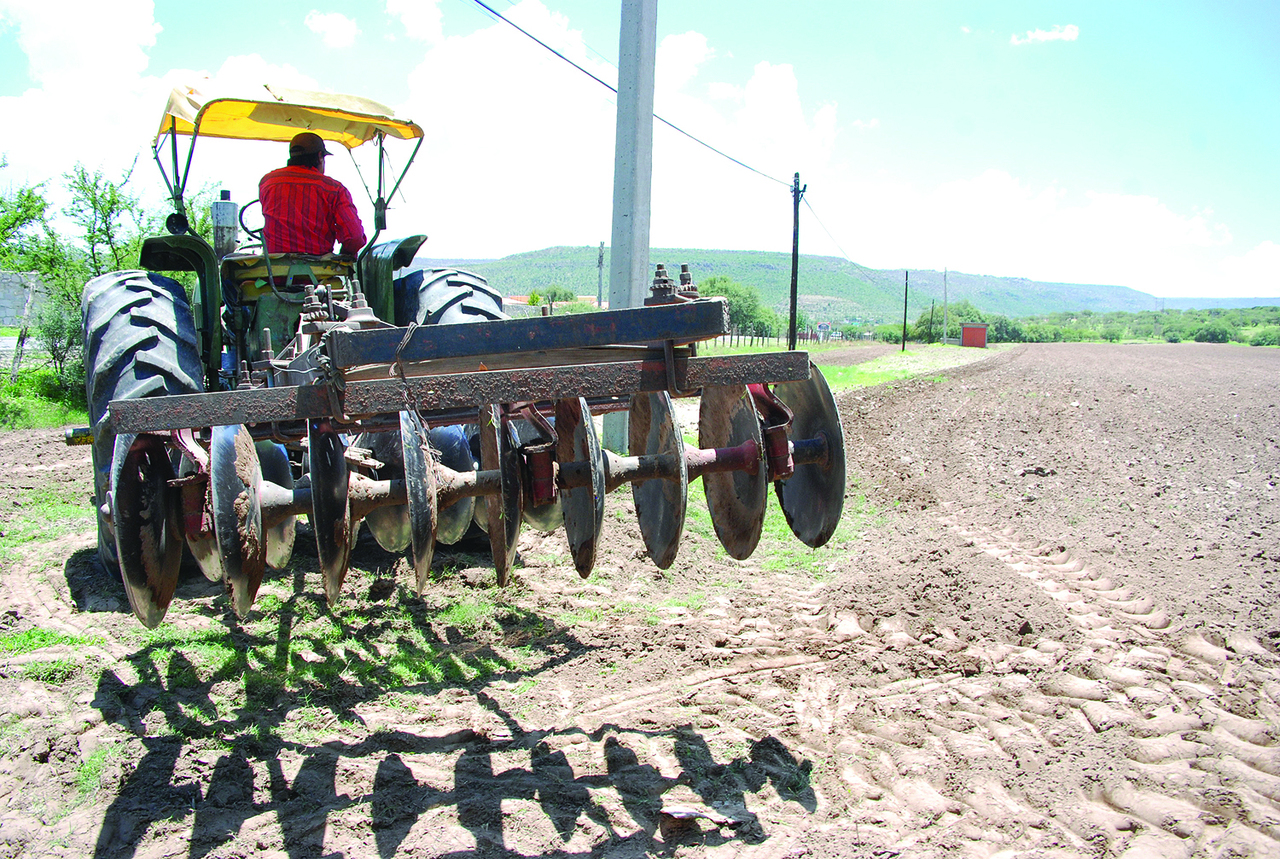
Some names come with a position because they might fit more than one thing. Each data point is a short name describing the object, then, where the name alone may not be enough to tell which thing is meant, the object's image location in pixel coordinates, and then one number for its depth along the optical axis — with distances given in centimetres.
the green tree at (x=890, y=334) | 6669
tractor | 245
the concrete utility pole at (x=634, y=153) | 713
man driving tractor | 453
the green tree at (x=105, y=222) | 1230
